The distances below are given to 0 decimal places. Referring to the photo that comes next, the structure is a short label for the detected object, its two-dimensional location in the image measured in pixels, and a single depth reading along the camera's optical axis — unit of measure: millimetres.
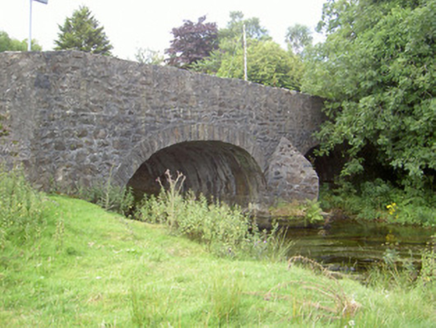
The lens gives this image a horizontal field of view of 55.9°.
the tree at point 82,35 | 27222
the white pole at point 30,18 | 7416
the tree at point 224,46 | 26234
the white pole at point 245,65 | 20766
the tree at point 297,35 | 44094
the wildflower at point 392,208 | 10949
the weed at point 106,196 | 7027
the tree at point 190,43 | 28562
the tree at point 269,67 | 22203
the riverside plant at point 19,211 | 4420
